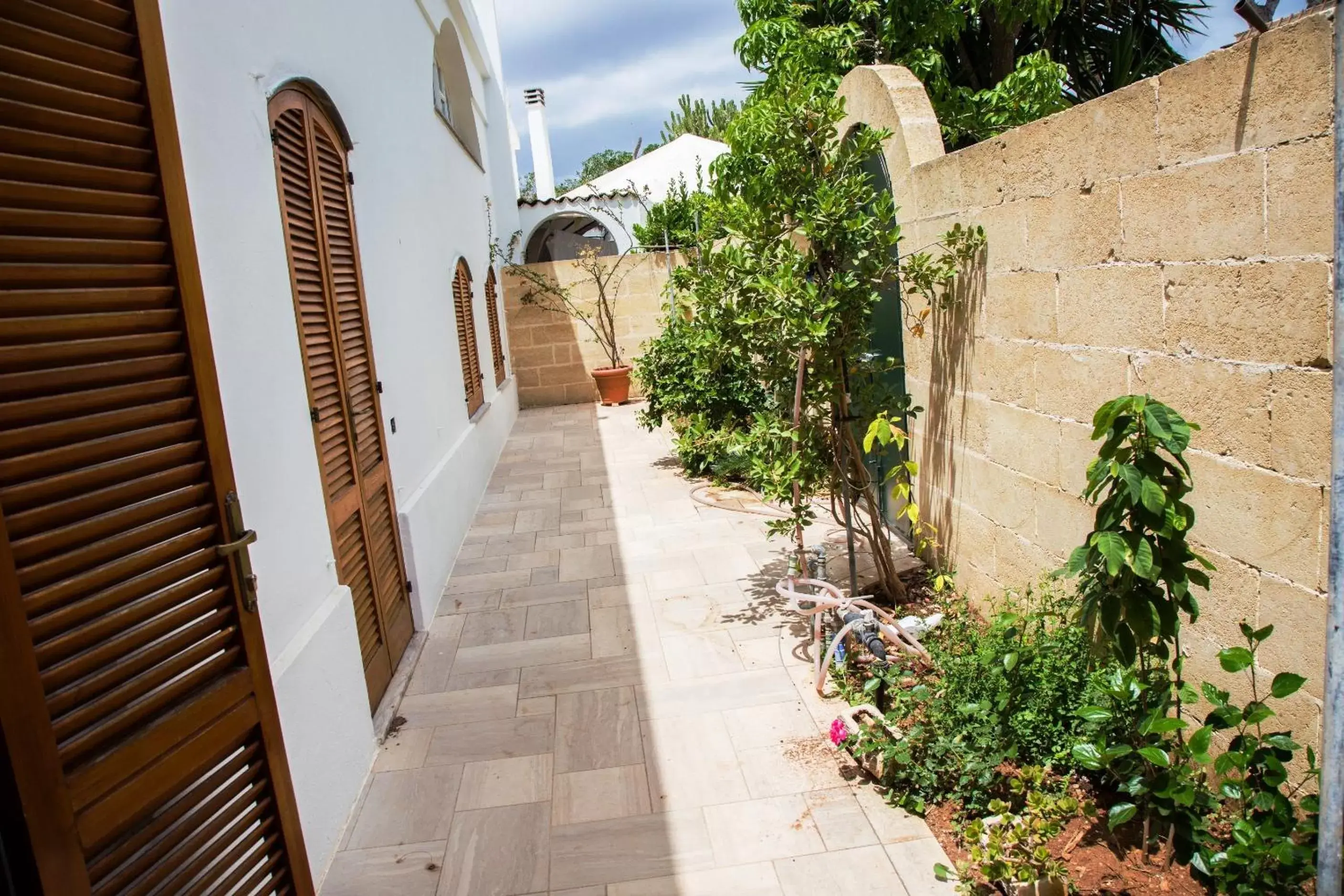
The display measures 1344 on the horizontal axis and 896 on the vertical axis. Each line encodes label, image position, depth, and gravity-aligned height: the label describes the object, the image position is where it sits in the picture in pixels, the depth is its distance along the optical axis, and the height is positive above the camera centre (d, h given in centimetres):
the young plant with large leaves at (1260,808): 180 -118
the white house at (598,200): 1552 +237
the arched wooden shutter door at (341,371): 326 -9
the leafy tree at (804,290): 366 +7
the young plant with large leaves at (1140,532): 195 -61
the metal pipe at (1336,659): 134 -66
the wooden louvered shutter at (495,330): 1027 +6
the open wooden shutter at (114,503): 138 -24
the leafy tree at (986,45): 773 +246
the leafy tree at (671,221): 1435 +163
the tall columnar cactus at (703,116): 2595 +603
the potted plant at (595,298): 1212 +42
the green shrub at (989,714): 265 -138
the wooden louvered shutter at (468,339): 766 -2
